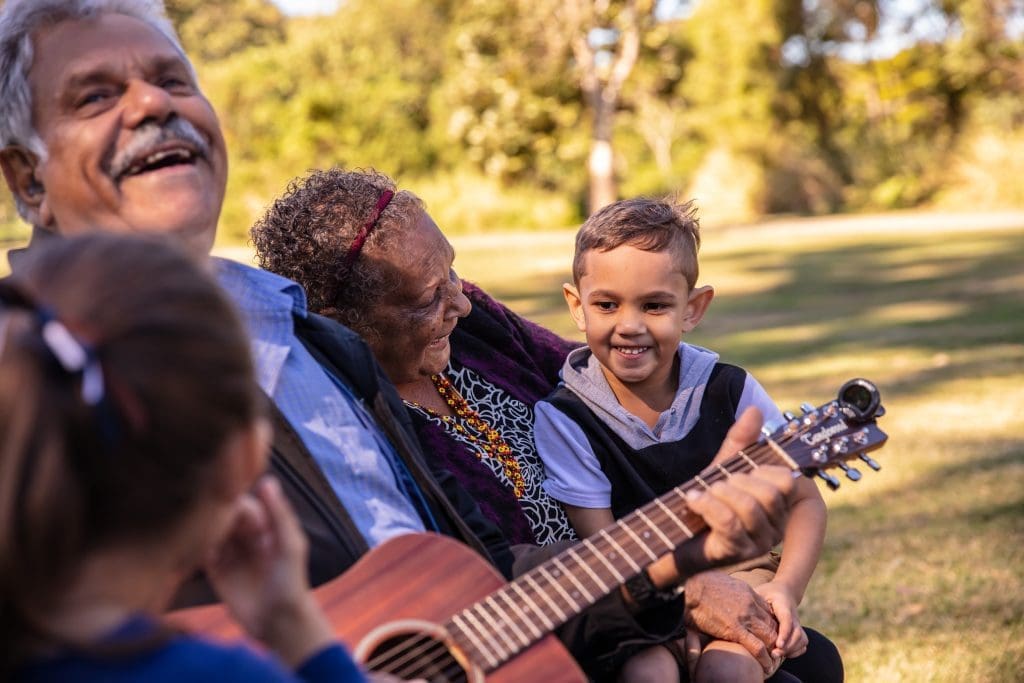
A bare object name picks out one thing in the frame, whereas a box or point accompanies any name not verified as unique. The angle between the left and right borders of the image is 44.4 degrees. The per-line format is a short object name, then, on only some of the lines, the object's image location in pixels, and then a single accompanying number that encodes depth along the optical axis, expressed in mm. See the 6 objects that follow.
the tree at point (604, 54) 30797
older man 2404
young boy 3008
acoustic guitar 2021
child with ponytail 1282
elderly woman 3113
